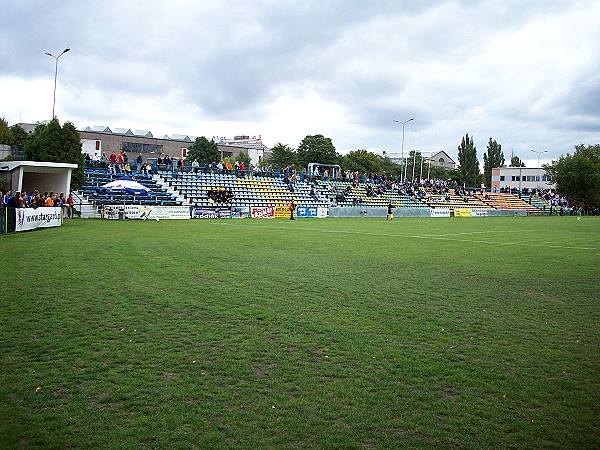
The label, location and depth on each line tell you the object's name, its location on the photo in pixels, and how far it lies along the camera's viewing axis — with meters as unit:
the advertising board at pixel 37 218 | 24.45
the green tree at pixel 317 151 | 110.06
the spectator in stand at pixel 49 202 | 29.75
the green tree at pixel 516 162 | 146.25
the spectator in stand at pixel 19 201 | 26.11
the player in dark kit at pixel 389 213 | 47.83
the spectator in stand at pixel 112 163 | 46.19
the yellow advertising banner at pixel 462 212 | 64.21
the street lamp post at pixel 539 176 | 125.06
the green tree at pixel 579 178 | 84.81
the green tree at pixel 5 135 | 61.09
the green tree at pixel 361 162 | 111.75
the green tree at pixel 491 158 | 131.75
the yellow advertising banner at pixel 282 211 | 49.53
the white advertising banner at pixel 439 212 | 60.75
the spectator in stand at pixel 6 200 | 26.19
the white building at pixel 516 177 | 125.88
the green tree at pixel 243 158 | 110.09
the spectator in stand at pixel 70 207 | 35.34
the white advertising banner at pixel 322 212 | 52.19
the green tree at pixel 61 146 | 39.19
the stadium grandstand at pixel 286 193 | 44.50
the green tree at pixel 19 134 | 75.30
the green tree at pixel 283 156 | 115.06
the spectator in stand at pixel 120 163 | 46.78
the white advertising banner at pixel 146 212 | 38.12
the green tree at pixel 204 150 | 112.12
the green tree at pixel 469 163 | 118.88
